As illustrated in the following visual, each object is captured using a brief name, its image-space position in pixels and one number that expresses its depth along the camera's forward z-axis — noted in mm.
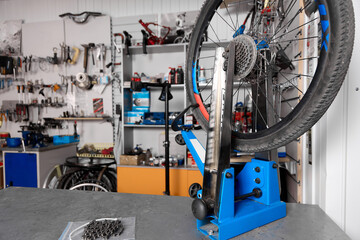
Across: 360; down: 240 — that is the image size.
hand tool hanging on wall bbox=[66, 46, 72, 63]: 2816
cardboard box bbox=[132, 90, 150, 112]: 2617
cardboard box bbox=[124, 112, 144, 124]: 2514
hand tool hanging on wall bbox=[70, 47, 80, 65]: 2889
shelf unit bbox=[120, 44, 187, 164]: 2570
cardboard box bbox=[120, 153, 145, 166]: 2331
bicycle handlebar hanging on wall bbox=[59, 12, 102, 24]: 2826
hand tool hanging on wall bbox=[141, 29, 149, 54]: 2396
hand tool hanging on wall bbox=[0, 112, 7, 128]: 3155
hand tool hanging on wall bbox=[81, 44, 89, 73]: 2795
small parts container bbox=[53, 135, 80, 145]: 2770
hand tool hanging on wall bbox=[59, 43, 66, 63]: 2857
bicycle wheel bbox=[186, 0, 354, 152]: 533
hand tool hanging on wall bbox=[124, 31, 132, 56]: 2476
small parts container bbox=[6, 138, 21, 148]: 2564
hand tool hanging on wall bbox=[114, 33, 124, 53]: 2689
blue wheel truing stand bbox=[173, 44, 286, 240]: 621
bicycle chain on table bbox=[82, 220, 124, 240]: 615
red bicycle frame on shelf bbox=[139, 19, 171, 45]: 2480
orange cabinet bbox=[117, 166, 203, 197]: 2203
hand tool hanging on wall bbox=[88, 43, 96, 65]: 2711
